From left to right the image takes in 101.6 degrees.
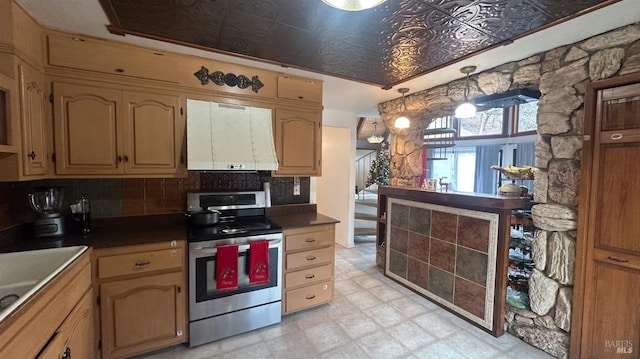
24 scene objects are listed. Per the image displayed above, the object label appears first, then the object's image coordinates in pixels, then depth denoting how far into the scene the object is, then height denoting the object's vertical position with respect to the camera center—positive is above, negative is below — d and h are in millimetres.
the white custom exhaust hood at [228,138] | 2336 +266
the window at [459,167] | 8133 +70
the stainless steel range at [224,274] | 2172 -953
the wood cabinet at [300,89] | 2799 +863
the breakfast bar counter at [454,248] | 2412 -867
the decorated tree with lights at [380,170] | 7947 -59
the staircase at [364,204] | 5793 -1138
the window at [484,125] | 6689 +1243
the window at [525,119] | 5930 +1198
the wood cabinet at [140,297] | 1904 -1027
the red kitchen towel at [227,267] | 2199 -863
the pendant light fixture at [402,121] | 3369 +615
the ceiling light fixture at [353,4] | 1281 +815
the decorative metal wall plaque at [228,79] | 2432 +839
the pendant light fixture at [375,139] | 8282 +935
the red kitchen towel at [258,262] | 2330 -867
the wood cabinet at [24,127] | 1616 +238
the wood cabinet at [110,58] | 1960 +852
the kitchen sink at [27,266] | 1459 -640
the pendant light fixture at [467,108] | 2600 +617
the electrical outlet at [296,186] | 3266 -241
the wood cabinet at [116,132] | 2008 +264
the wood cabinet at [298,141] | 2814 +285
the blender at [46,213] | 1916 -384
